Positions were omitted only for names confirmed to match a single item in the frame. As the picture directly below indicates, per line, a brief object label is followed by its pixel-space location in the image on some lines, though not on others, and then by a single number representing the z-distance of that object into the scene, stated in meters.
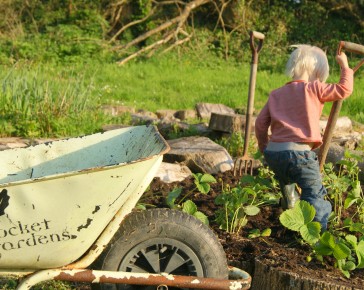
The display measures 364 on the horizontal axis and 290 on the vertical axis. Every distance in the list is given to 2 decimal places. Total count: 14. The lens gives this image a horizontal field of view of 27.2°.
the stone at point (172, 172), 5.04
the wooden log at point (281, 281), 3.22
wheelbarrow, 2.78
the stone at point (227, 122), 6.68
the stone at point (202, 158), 5.46
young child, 3.87
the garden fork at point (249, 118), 5.19
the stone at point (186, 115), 8.77
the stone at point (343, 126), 7.75
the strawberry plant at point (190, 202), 3.84
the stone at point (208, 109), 8.61
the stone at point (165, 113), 8.99
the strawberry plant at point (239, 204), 3.93
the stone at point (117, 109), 8.53
